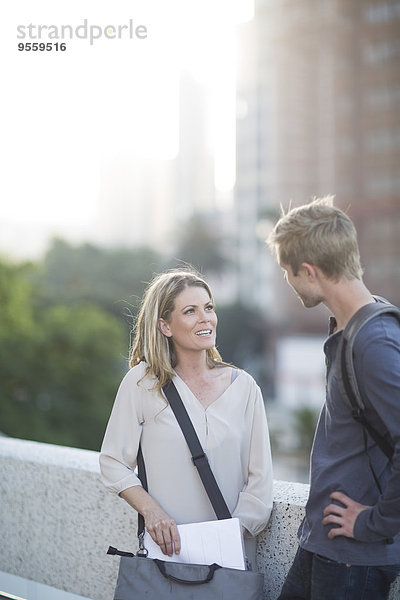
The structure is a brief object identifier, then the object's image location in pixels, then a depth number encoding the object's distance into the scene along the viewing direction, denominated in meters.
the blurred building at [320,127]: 69.94
